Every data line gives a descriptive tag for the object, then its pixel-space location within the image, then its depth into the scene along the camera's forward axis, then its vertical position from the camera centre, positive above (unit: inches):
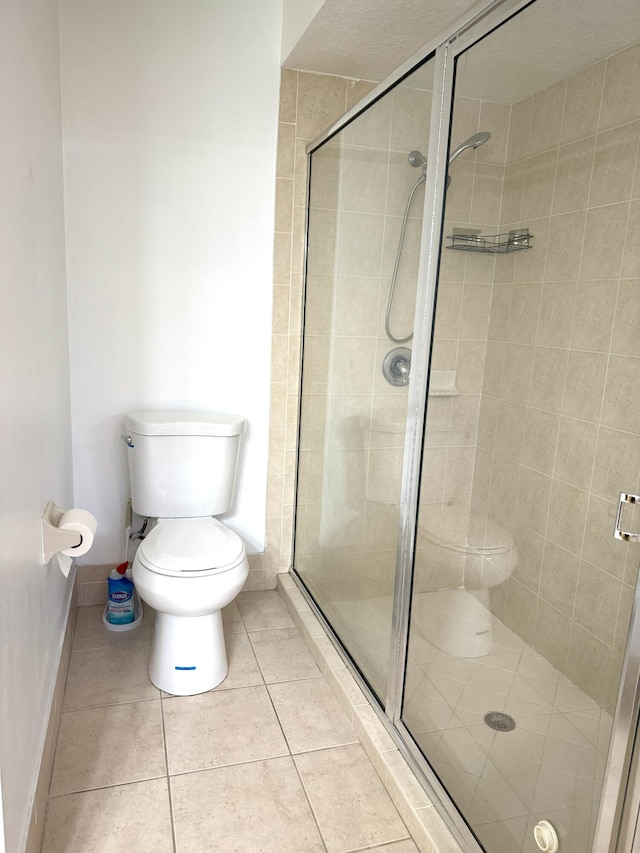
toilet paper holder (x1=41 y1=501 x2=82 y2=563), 60.4 -23.4
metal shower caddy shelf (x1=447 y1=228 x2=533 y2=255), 55.3 +5.6
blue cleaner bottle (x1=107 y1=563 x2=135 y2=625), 96.1 -45.6
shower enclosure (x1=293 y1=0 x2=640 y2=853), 48.3 -9.6
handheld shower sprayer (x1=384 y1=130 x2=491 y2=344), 57.8 +13.8
